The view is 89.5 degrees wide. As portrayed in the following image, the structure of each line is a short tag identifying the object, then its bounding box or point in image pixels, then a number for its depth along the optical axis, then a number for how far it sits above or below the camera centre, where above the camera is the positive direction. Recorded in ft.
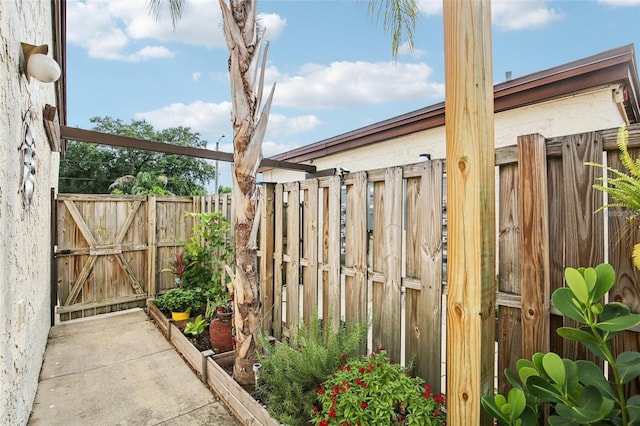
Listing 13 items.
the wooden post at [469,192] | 4.00 +0.27
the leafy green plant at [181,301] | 15.76 -4.13
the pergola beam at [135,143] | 12.76 +3.15
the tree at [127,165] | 66.54 +11.48
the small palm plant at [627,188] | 3.72 +0.28
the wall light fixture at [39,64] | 6.61 +3.19
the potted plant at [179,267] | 17.76 -2.75
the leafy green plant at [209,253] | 15.52 -1.88
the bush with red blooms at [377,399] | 5.55 -3.29
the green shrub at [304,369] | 7.06 -3.52
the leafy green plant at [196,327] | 13.16 -4.53
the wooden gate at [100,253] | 17.26 -1.98
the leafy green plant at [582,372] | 3.36 -1.80
